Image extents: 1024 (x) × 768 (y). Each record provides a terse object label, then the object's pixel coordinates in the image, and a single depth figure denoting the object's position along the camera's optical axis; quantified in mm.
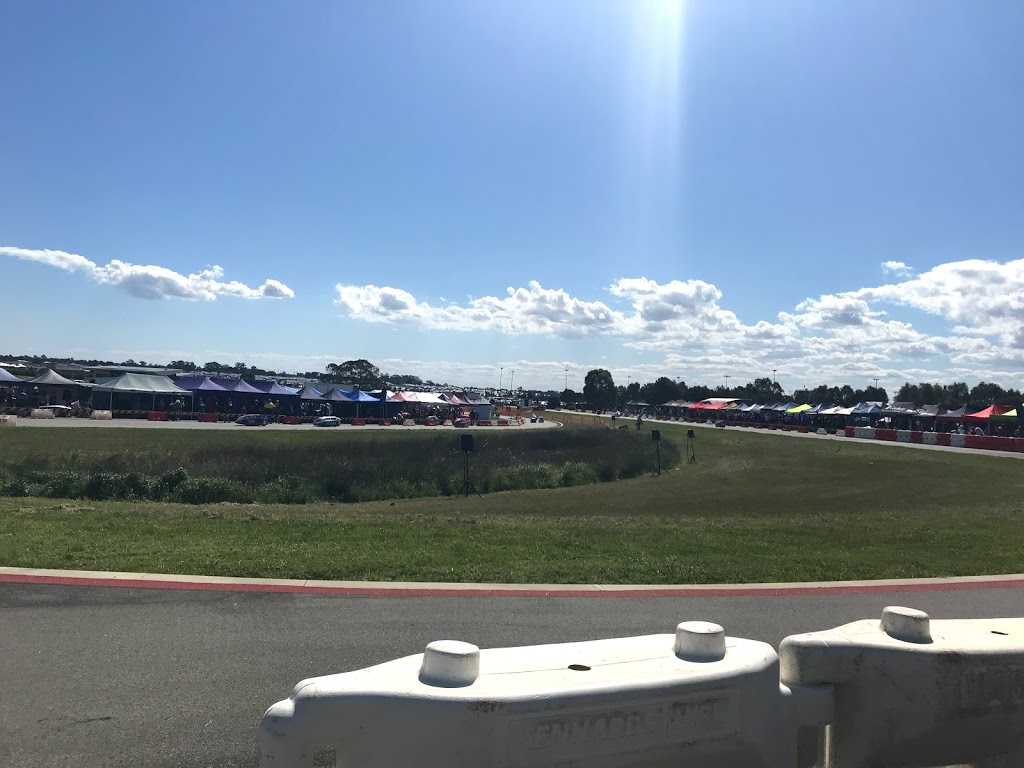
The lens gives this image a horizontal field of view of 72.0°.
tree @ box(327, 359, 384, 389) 170625
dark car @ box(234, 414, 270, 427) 56844
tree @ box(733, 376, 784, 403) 164875
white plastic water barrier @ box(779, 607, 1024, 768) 3074
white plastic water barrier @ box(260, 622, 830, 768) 2494
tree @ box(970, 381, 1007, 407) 121812
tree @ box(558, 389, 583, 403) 193500
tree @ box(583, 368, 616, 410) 169750
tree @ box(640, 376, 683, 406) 161000
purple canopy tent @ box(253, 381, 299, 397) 69750
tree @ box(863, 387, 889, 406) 140625
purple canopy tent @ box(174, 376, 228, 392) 65500
